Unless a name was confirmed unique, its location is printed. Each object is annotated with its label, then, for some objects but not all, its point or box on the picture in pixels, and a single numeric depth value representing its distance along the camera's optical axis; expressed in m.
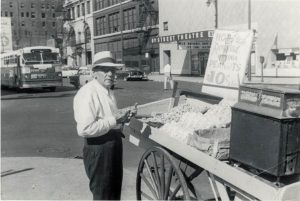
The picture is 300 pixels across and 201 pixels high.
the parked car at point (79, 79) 30.31
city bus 26.97
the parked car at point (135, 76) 40.12
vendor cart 3.21
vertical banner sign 25.38
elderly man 4.10
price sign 5.90
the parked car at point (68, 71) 51.15
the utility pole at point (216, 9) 35.59
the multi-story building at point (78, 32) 68.12
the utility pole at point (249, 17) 29.72
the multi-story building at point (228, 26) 32.00
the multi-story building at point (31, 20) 101.19
